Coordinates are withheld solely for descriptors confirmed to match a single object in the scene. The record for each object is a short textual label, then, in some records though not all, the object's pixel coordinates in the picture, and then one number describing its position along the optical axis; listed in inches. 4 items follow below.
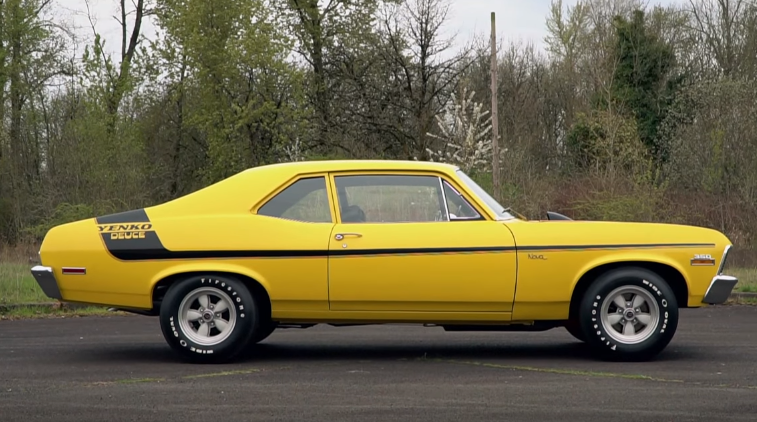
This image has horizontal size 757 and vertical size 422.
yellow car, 315.6
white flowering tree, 1488.7
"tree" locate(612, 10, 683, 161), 1579.7
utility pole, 1098.7
